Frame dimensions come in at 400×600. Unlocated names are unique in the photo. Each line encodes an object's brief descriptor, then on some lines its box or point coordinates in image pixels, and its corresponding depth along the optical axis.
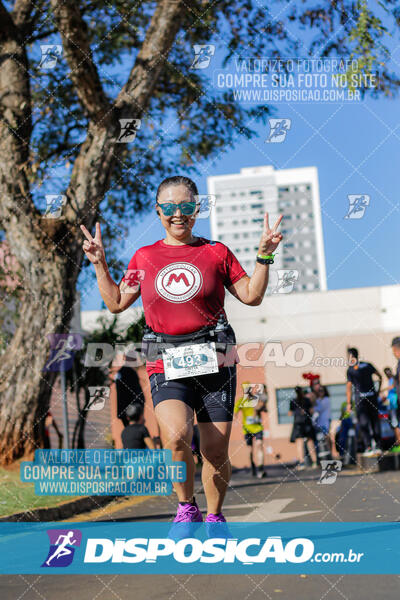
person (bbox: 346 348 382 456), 11.15
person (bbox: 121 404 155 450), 9.12
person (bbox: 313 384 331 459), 13.08
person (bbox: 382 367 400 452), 10.46
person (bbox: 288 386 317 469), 13.59
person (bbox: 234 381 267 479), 11.98
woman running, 3.86
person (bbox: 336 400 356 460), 13.26
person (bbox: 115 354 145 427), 12.93
